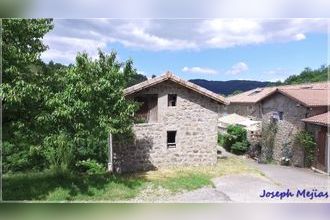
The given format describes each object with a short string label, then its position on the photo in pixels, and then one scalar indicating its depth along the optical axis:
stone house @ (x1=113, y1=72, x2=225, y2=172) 10.04
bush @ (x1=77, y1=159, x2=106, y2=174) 9.60
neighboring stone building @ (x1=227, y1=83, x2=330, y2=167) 9.59
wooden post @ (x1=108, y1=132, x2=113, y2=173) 10.08
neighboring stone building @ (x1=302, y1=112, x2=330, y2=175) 9.23
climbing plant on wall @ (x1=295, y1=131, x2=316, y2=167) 9.40
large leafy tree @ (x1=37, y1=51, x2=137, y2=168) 8.74
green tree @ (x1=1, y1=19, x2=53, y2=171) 8.03
